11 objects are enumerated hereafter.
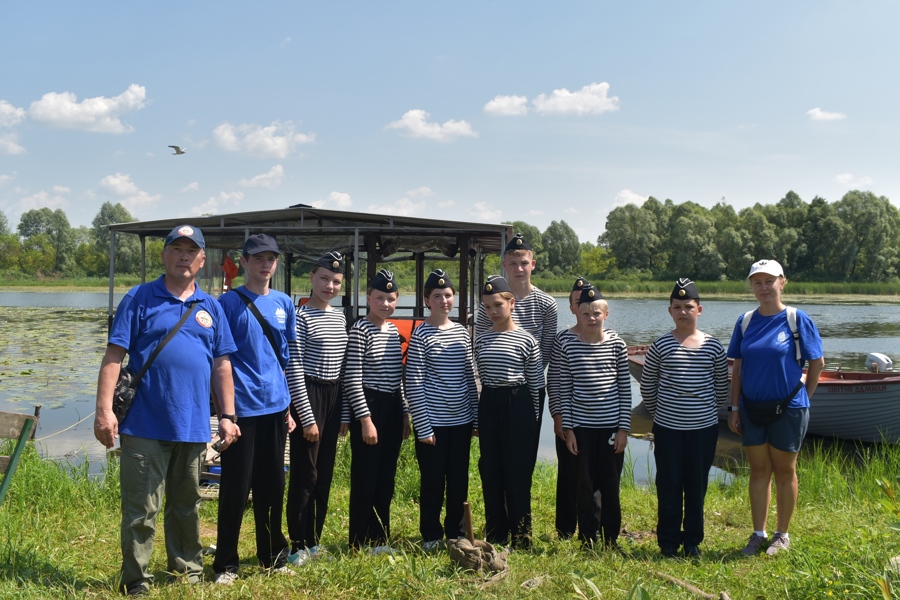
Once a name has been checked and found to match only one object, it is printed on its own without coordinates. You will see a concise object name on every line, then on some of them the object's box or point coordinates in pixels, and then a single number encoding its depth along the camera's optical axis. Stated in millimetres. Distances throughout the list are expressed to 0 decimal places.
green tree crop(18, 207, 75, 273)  62250
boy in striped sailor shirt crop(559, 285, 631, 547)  3910
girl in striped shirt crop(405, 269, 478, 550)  3861
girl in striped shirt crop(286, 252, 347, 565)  3752
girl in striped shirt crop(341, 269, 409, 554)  3785
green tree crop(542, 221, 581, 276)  66562
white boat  9586
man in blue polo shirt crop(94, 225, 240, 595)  3121
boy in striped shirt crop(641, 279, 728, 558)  3895
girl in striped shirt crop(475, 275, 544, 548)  3863
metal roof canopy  9391
